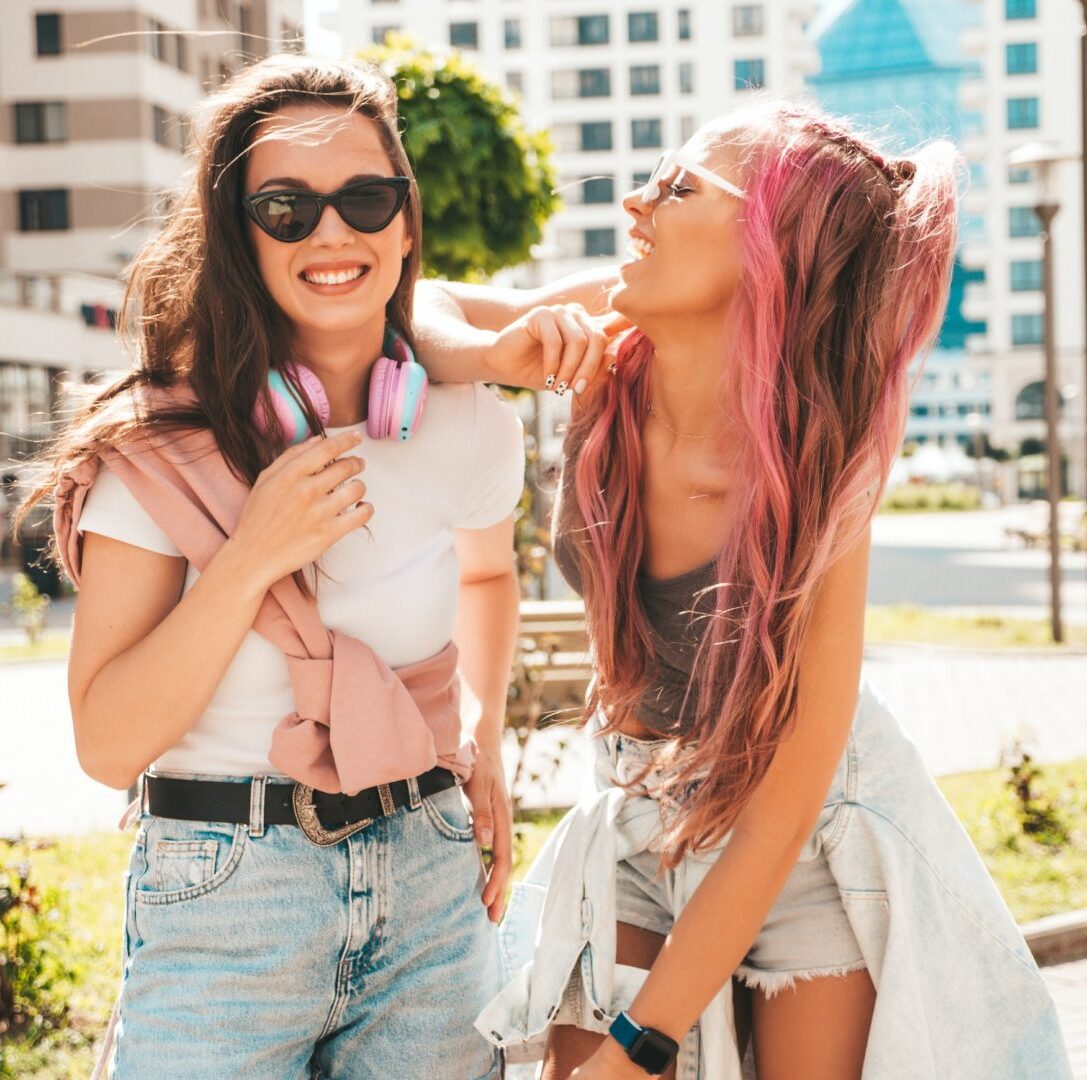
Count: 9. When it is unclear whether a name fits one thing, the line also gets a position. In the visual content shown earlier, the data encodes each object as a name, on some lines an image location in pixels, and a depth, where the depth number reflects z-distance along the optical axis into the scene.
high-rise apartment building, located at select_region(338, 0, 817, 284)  76.50
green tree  9.70
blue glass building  115.75
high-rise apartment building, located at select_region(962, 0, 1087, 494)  70.69
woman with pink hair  2.21
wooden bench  7.47
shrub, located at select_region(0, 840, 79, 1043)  4.42
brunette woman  2.08
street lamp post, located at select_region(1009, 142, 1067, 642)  12.74
